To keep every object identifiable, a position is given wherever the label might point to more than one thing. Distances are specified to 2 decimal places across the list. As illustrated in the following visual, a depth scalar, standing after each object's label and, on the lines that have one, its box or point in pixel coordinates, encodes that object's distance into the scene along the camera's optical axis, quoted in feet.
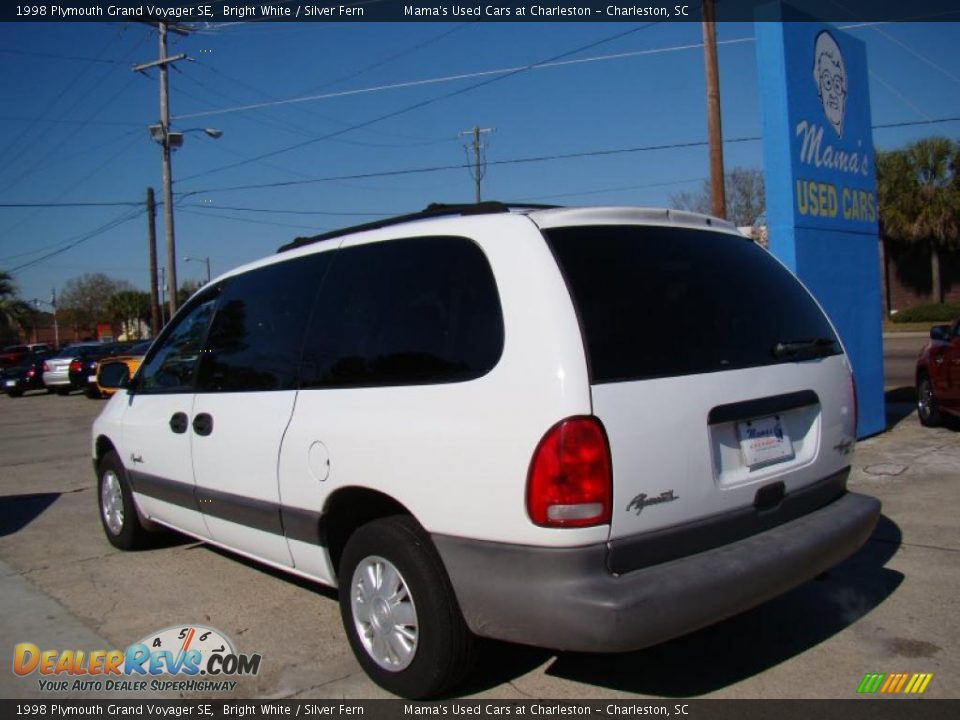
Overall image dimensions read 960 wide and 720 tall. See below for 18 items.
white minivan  9.07
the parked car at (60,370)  79.30
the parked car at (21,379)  85.46
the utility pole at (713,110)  38.11
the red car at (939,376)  28.86
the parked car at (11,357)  110.11
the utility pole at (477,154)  140.26
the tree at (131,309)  224.12
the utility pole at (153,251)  112.98
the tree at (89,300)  259.60
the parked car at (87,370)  73.00
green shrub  114.60
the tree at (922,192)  123.34
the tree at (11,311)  177.06
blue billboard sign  27.32
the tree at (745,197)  139.03
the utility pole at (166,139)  88.84
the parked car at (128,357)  60.34
